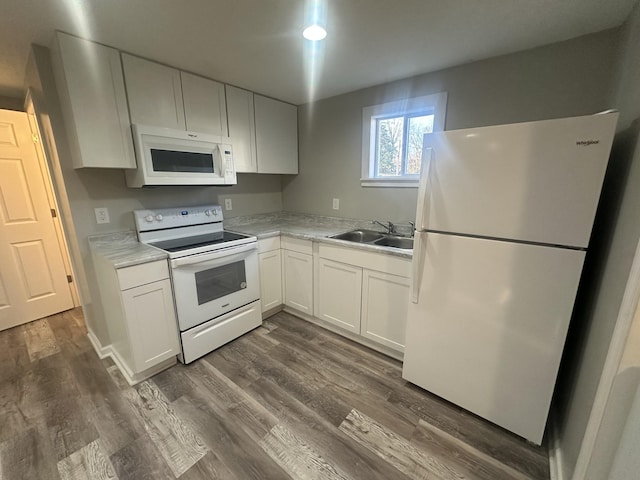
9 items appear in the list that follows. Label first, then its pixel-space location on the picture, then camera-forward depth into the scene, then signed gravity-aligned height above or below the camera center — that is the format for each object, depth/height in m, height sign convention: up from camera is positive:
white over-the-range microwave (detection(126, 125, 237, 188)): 1.85 +0.22
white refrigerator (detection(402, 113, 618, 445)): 1.12 -0.35
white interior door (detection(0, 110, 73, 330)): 2.39 -0.45
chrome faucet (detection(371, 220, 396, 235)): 2.45 -0.39
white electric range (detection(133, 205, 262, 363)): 1.93 -0.69
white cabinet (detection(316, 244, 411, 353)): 1.93 -0.86
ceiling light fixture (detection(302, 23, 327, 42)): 1.51 +0.90
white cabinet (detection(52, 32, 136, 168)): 1.59 +0.55
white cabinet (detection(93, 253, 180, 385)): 1.68 -0.86
